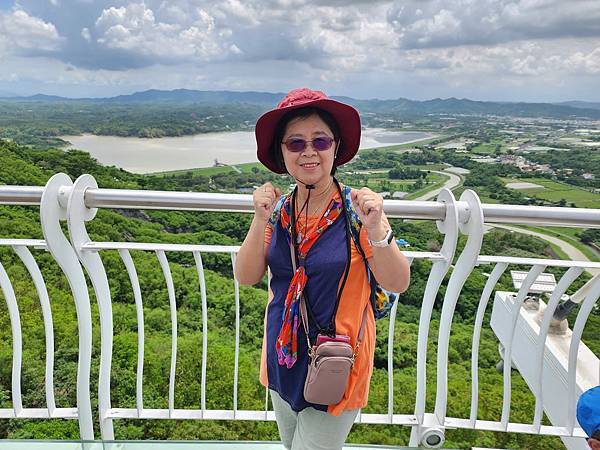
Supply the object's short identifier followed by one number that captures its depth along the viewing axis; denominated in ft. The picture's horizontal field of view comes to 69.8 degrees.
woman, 3.72
